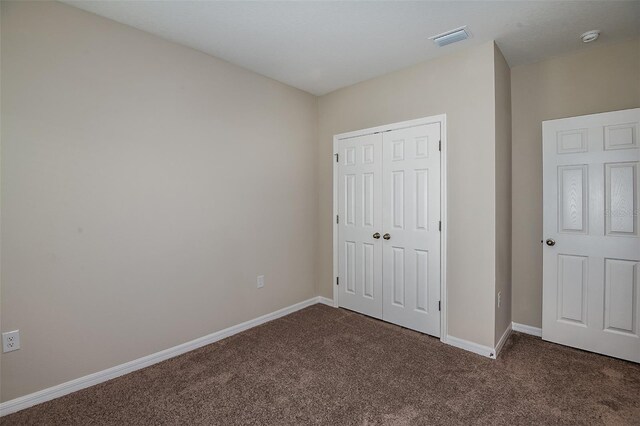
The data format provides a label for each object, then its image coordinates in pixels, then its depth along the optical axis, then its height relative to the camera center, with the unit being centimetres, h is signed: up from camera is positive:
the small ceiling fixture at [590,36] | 242 +132
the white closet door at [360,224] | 338 -19
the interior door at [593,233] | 249 -26
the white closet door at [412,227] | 295 -21
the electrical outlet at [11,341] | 188 -77
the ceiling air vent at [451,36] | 243 +135
